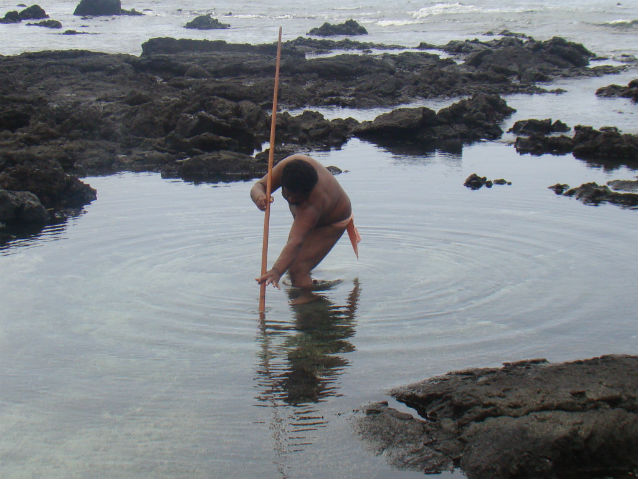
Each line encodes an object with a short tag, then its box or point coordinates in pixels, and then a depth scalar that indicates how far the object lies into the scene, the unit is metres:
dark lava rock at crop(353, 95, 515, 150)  15.78
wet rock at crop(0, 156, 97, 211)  11.14
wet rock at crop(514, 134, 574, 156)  14.29
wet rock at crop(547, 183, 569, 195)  11.32
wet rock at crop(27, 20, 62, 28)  44.83
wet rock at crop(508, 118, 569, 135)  16.09
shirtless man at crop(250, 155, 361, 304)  7.04
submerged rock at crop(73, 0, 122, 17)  56.09
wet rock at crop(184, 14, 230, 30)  48.03
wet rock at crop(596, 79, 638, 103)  20.27
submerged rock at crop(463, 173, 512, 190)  11.73
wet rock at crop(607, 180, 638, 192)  11.42
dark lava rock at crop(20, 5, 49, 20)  49.66
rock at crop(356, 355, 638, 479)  4.23
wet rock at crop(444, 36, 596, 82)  25.88
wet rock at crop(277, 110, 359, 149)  15.45
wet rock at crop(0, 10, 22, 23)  48.01
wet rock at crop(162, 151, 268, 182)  12.95
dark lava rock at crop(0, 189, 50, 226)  10.13
